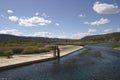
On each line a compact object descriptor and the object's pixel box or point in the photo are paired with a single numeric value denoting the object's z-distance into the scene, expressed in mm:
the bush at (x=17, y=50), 17385
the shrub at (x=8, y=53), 14594
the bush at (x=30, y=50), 17541
